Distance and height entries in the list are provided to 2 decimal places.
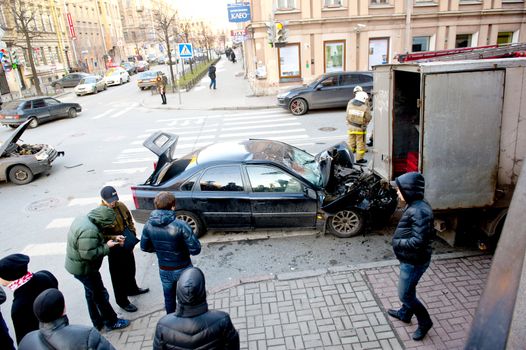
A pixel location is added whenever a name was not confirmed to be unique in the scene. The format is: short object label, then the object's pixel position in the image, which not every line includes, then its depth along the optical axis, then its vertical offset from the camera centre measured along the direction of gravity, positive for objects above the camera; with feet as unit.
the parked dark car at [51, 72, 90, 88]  122.72 -3.05
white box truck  15.79 -4.25
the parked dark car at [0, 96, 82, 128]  61.05 -5.94
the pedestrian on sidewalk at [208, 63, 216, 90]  88.22 -3.53
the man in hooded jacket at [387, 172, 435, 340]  12.26 -6.28
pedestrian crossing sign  69.62 +1.69
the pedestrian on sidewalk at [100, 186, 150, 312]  15.57 -7.65
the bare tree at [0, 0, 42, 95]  96.81 +11.76
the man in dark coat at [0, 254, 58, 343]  11.57 -6.44
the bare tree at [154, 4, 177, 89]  86.82 +7.88
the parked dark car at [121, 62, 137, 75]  155.68 -1.24
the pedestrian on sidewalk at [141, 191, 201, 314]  13.58 -6.15
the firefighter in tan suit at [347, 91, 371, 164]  31.35 -5.93
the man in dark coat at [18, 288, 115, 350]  8.82 -5.89
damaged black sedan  20.63 -7.45
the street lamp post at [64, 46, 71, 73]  163.84 +7.12
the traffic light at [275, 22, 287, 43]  59.62 +2.73
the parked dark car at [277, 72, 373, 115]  54.60 -6.05
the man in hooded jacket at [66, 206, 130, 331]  13.88 -6.50
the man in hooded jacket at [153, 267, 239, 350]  8.52 -5.73
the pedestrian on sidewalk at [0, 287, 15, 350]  12.09 -8.02
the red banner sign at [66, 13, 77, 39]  147.85 +15.67
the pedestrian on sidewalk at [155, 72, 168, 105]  74.38 -4.76
